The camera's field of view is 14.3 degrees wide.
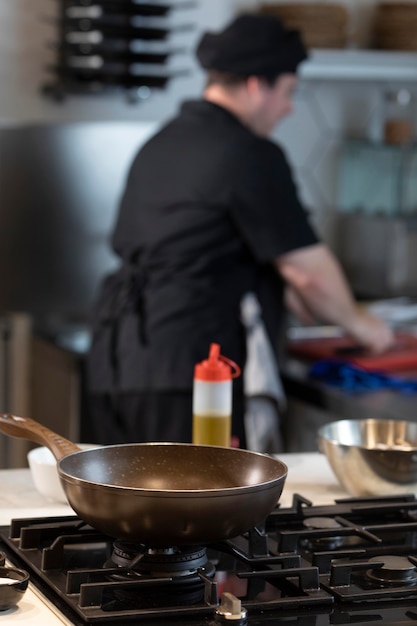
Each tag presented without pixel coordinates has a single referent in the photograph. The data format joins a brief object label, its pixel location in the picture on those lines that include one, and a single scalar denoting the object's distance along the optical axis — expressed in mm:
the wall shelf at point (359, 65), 4887
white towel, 3810
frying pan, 1501
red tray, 4008
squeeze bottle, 2112
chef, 3735
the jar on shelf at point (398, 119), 5264
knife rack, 4495
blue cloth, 3799
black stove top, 1437
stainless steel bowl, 2032
